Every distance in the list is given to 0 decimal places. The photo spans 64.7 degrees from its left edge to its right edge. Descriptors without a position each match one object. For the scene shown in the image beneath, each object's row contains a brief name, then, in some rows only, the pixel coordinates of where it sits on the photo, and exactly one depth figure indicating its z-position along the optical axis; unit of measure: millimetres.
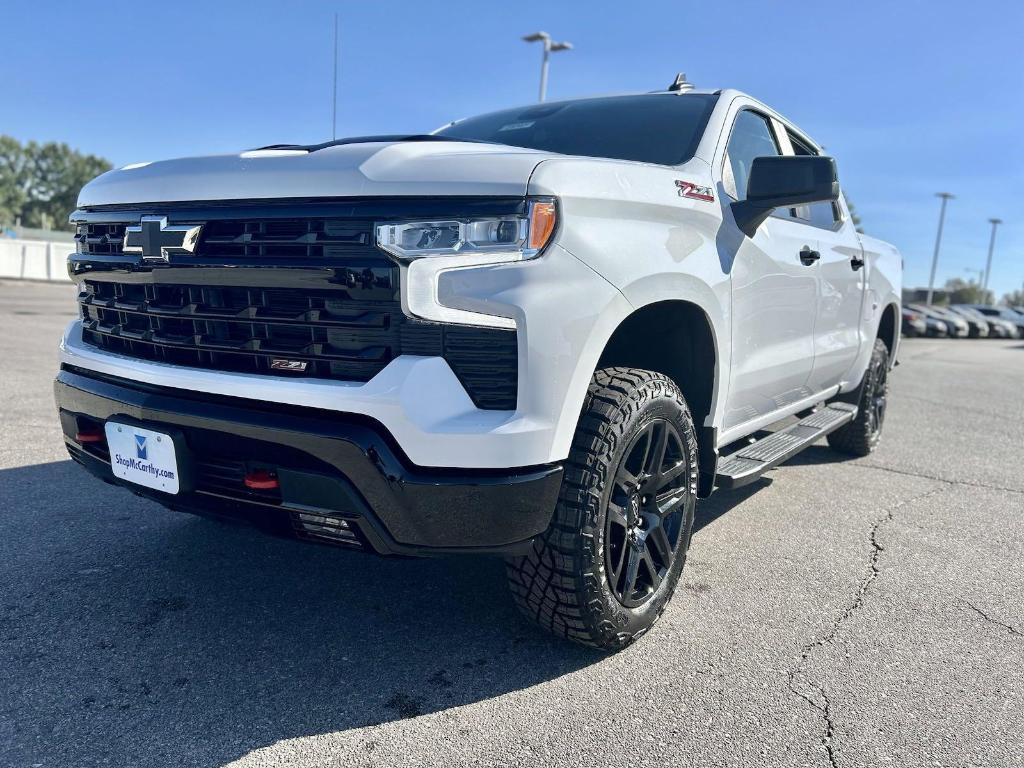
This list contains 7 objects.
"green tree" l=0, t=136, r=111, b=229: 81375
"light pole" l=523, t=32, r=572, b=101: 18781
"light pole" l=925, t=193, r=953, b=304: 59031
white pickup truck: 1990
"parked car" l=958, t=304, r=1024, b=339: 40719
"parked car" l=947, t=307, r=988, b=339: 37500
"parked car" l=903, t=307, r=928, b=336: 28719
